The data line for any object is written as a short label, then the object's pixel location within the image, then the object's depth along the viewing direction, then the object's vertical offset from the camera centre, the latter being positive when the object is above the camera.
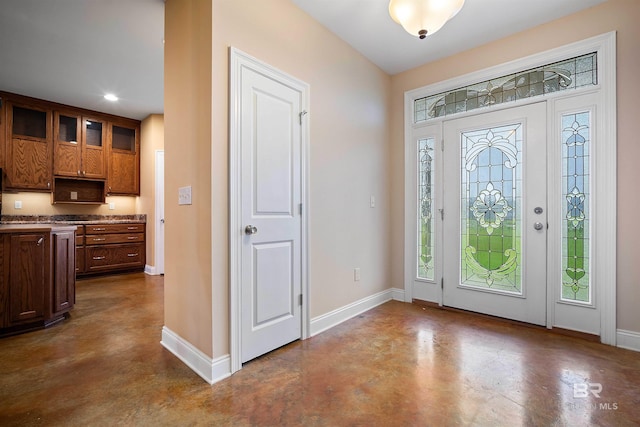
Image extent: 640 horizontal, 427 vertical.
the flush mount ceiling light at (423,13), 1.74 +1.18
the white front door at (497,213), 2.71 -0.01
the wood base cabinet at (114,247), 4.64 -0.56
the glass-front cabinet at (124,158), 5.10 +0.94
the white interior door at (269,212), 2.04 +0.01
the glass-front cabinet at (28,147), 4.20 +0.96
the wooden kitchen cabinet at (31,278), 2.47 -0.56
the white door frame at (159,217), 4.99 -0.07
